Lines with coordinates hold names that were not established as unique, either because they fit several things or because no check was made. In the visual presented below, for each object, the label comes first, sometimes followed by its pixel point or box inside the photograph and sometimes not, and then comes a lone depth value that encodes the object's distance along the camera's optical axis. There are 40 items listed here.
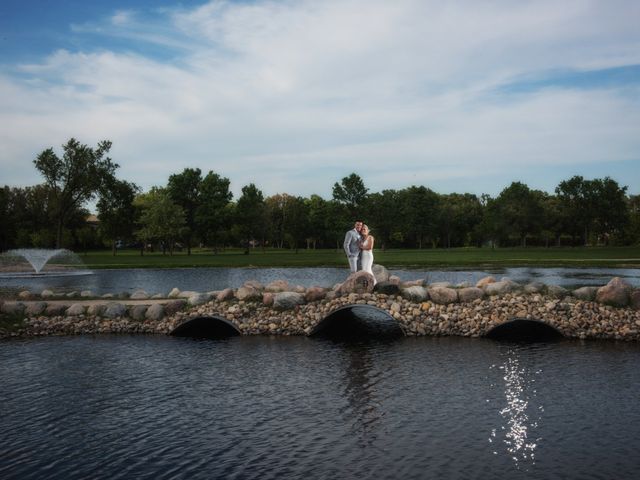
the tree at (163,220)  98.94
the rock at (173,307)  28.55
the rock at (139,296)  33.19
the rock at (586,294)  25.50
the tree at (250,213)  109.56
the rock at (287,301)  27.45
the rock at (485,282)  28.14
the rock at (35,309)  29.24
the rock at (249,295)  28.50
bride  27.73
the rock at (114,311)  28.76
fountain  68.00
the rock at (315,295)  27.50
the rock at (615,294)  24.86
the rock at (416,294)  26.61
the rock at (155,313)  28.31
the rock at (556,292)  25.88
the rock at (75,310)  29.00
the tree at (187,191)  110.88
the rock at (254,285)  30.30
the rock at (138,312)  28.50
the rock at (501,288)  26.50
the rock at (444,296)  26.25
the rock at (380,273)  30.21
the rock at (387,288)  26.97
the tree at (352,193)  116.62
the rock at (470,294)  26.25
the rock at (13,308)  29.22
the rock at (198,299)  28.66
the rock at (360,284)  27.09
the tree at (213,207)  104.62
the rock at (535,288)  26.45
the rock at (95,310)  28.95
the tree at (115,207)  98.06
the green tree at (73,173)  92.06
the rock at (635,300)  24.57
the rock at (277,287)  30.49
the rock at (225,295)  28.75
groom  27.98
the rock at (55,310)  29.22
